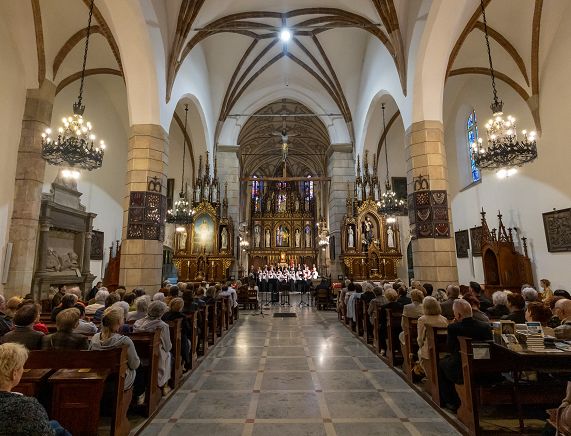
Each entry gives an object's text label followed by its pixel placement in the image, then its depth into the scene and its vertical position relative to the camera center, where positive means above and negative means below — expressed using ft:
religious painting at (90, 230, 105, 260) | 40.57 +3.63
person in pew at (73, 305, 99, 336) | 12.03 -1.92
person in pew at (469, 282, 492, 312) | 19.02 -1.48
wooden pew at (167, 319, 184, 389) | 14.85 -3.46
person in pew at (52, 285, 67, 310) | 18.83 -1.40
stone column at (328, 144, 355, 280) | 53.31 +14.59
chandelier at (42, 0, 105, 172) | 20.89 +7.99
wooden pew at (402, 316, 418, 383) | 15.34 -3.23
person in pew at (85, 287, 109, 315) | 17.61 -1.64
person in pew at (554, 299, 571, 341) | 10.56 -1.60
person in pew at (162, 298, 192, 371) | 16.01 -2.64
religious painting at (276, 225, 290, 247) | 98.78 +10.69
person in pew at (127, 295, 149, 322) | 14.99 -1.63
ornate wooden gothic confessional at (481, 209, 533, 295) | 32.09 +0.84
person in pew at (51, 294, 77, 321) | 14.84 -1.18
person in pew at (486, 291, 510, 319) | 16.69 -1.81
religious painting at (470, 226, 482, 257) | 38.72 +3.61
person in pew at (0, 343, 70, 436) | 4.86 -1.93
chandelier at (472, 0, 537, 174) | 22.27 +8.24
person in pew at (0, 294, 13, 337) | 11.69 -1.72
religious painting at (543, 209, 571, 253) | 27.61 +3.40
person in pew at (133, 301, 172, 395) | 12.96 -2.07
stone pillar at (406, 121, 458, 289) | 26.43 +4.98
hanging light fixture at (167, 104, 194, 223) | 42.78 +7.58
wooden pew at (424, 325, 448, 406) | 12.63 -2.85
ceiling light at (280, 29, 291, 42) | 40.44 +28.63
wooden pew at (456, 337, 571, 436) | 10.05 -3.64
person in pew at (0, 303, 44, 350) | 9.91 -1.67
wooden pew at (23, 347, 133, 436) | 8.55 -2.41
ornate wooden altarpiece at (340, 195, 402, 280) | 48.14 +4.11
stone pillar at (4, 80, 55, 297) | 25.71 +6.63
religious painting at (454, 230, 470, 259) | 41.78 +3.51
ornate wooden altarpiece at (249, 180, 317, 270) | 95.96 +13.88
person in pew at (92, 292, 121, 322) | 16.30 -1.45
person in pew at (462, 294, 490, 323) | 12.68 -1.57
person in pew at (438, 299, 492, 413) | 10.71 -2.09
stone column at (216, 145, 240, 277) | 54.80 +16.02
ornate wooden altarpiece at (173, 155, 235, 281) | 48.60 +4.08
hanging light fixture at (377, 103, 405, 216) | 39.88 +7.87
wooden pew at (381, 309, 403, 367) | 17.94 -3.47
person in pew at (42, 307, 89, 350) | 9.82 -1.81
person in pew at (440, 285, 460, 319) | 16.56 -1.60
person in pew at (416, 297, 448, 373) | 13.26 -1.94
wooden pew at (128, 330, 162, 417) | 11.94 -3.09
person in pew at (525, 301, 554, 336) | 12.25 -1.54
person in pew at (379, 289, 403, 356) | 18.37 -2.05
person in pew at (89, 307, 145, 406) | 10.00 -1.96
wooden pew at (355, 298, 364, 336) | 25.44 -3.42
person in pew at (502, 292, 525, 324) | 13.78 -1.53
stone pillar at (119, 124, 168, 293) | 26.71 +5.04
